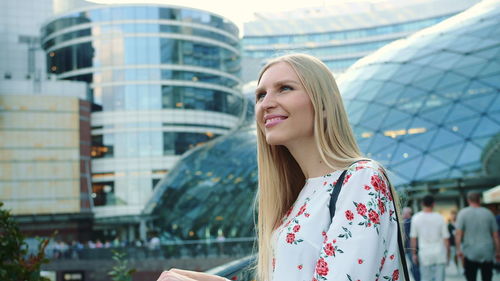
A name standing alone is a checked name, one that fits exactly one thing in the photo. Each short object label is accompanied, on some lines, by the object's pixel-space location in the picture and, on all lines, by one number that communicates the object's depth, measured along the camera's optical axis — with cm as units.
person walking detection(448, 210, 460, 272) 1352
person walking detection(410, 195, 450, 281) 773
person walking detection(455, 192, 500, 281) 768
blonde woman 161
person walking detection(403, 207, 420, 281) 869
